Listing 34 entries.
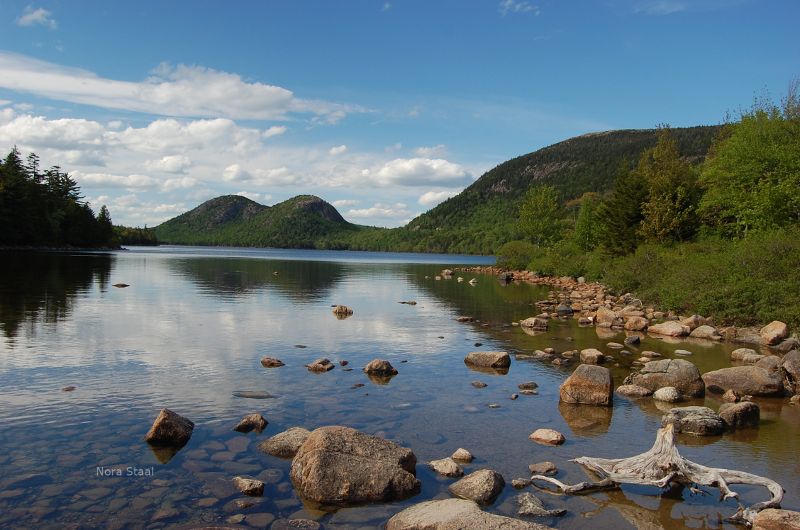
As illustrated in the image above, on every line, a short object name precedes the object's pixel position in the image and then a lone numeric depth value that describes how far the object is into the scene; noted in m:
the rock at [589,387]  15.83
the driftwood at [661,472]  9.98
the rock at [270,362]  19.50
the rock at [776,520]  8.47
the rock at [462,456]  11.56
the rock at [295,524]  8.64
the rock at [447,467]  10.78
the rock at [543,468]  10.96
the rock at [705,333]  27.16
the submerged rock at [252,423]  12.85
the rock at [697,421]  13.50
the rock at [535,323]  30.52
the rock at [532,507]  9.21
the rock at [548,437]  12.64
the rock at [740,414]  14.11
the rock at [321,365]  19.08
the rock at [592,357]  21.22
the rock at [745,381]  17.02
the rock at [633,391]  17.03
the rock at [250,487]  9.65
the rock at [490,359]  20.47
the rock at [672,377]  17.23
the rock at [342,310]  34.62
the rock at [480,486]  9.68
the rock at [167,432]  11.86
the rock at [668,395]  16.47
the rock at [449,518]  8.07
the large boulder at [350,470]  9.69
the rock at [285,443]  11.45
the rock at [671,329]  27.95
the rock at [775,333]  24.86
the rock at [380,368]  18.97
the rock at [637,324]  29.72
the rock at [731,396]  16.43
